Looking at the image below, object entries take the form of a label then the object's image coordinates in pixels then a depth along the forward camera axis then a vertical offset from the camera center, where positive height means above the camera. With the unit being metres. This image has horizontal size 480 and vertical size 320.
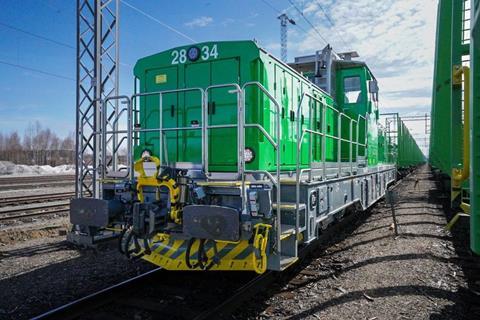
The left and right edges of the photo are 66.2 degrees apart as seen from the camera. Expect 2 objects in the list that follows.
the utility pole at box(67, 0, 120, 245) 7.72 +1.84
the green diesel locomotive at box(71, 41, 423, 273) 3.87 -0.18
